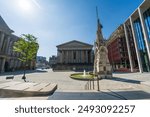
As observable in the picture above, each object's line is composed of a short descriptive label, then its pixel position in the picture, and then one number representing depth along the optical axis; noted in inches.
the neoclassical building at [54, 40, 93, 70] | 3006.9
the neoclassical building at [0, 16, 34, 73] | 1804.9
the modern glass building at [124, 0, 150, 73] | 1117.6
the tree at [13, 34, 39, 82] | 829.2
